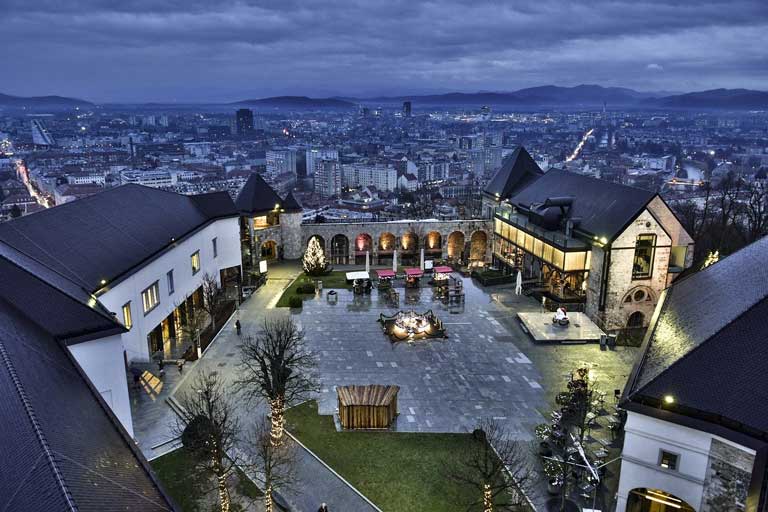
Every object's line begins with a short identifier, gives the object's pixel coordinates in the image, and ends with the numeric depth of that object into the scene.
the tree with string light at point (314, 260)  53.34
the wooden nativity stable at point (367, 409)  26.75
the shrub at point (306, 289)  48.36
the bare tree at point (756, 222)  55.38
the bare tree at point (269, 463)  20.66
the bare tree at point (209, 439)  20.47
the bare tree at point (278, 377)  25.77
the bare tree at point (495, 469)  20.11
